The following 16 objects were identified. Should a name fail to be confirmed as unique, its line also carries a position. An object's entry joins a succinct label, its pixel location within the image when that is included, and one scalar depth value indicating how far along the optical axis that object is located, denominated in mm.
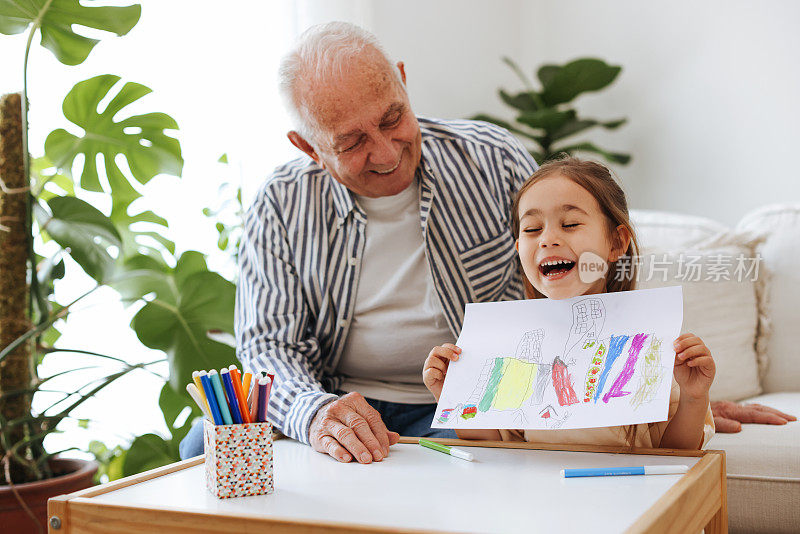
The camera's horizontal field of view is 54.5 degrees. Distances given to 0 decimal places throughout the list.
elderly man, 1372
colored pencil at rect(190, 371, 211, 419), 843
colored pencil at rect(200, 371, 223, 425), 840
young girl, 1027
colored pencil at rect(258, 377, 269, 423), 853
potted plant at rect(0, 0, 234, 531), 1528
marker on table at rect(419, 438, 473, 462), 975
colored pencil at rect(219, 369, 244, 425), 846
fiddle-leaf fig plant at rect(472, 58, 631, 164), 2611
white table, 714
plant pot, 1477
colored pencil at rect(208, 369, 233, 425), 845
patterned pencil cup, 831
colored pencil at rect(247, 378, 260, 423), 861
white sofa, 1774
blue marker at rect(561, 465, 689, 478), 850
